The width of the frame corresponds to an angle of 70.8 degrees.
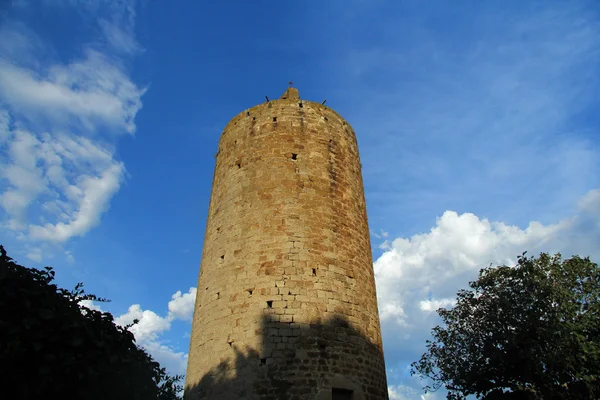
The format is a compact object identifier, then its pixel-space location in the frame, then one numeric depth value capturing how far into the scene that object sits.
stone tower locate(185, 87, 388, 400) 9.05
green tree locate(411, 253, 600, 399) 15.05
